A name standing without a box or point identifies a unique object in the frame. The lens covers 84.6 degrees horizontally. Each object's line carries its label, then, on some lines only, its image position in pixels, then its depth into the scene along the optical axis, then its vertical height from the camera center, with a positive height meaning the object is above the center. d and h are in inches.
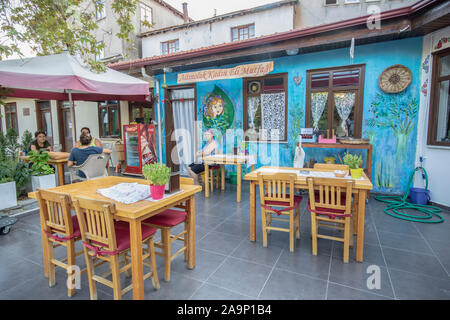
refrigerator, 264.7 -14.4
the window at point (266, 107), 218.7 +22.2
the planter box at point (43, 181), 175.8 -34.0
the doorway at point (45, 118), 394.0 +26.1
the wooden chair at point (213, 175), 211.5 -37.8
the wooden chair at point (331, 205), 98.1 -30.1
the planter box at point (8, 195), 152.1 -37.9
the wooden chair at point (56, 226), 78.5 -30.7
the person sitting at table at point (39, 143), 214.4 -7.9
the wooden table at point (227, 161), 182.2 -21.9
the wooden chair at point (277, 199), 106.0 -29.8
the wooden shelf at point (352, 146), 174.6 -11.0
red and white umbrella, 114.1 +29.1
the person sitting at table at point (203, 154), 207.6 -19.2
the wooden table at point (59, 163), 191.8 -24.0
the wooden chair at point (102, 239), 68.6 -32.2
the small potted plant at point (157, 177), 77.7 -13.8
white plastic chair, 163.3 -23.1
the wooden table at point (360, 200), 98.7 -27.5
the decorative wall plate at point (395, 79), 175.6 +37.2
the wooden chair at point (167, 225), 87.5 -32.8
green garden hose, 143.9 -50.1
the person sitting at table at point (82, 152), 166.1 -12.7
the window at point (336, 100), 191.6 +25.1
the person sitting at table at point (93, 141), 209.6 -6.8
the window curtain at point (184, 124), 268.7 +9.4
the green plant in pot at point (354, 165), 110.3 -15.5
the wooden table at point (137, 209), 70.2 -23.0
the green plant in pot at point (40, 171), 176.6 -26.9
